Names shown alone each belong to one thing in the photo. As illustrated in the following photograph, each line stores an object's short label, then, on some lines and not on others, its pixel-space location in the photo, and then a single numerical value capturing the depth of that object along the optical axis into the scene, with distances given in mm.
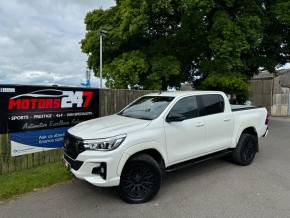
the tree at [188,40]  9867
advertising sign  4881
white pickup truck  3395
